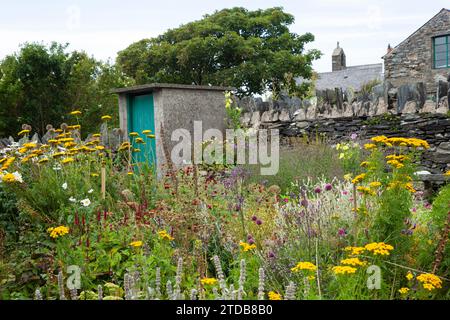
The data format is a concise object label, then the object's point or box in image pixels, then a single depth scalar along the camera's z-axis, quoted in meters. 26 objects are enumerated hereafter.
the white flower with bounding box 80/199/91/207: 4.41
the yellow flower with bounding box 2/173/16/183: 4.70
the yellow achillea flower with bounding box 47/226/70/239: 3.43
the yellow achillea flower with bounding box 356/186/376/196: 3.67
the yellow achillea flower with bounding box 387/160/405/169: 3.52
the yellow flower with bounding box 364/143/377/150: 3.82
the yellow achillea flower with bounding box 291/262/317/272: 2.74
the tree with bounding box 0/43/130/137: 18.23
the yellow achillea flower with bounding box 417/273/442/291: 2.80
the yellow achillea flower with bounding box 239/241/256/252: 3.10
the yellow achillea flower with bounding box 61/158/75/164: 4.96
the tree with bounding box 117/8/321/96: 26.95
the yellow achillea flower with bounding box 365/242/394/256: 2.93
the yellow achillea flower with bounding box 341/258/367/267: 2.81
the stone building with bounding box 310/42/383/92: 35.41
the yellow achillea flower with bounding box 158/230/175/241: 3.51
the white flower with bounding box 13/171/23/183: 4.85
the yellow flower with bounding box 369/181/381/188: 3.64
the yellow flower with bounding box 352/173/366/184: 3.68
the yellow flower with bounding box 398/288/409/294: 2.93
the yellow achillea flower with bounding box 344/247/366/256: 3.00
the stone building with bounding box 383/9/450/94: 24.41
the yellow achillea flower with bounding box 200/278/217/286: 2.72
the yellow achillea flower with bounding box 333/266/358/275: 2.70
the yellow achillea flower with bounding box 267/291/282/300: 2.66
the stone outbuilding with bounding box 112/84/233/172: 9.45
